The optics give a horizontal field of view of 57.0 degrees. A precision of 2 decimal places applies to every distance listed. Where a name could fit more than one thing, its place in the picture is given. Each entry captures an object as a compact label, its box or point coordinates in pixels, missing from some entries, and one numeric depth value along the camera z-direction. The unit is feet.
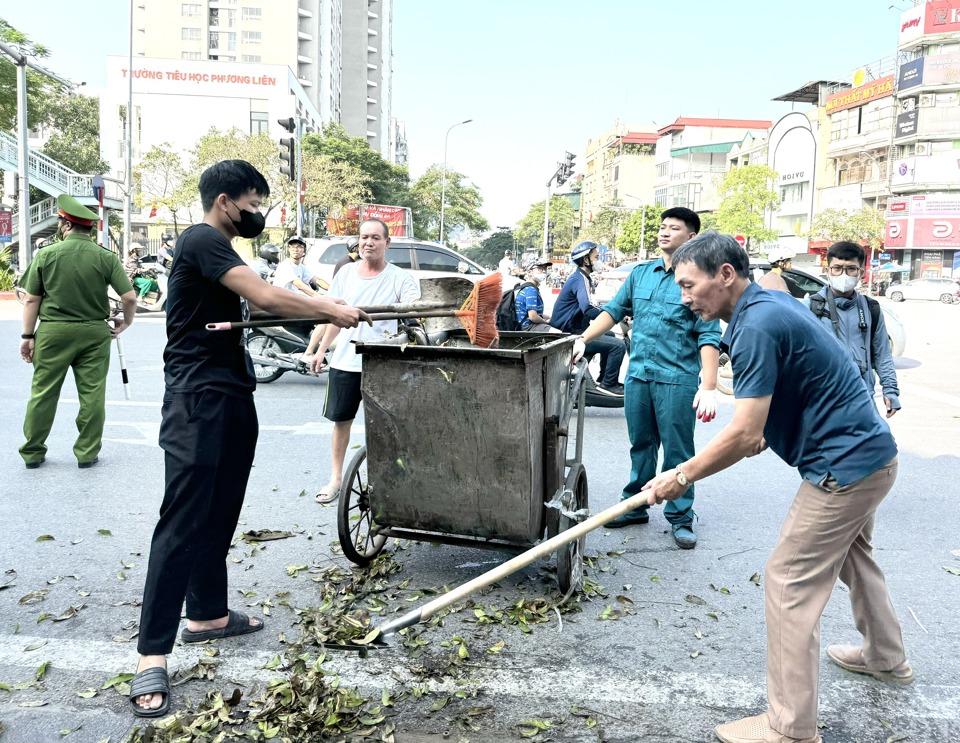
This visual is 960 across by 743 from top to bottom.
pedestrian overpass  109.60
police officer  20.90
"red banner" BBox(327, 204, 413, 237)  127.54
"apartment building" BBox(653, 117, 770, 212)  316.40
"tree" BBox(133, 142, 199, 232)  161.07
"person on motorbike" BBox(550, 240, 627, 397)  27.73
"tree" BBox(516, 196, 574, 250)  407.85
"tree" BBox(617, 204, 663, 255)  295.89
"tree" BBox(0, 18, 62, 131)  105.50
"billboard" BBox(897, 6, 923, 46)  180.04
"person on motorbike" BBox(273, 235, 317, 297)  36.78
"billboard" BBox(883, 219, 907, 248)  172.14
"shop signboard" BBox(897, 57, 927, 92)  176.14
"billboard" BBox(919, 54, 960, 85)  172.76
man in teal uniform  16.66
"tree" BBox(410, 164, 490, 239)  280.51
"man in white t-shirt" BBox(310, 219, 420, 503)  18.47
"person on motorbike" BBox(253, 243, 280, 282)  47.35
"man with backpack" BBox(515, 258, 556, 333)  30.40
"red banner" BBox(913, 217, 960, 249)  168.76
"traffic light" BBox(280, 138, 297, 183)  51.78
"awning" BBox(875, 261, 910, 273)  162.29
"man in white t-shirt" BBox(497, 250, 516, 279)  45.62
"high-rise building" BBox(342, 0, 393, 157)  407.64
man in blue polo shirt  9.25
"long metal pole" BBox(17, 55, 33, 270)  73.92
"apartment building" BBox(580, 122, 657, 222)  404.77
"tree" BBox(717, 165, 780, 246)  195.00
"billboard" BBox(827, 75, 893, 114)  186.28
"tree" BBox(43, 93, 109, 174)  208.33
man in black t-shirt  10.74
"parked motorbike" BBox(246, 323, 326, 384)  34.73
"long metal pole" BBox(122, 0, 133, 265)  105.09
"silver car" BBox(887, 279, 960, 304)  131.95
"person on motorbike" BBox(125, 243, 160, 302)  62.13
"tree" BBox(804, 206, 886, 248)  172.14
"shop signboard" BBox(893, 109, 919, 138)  175.63
